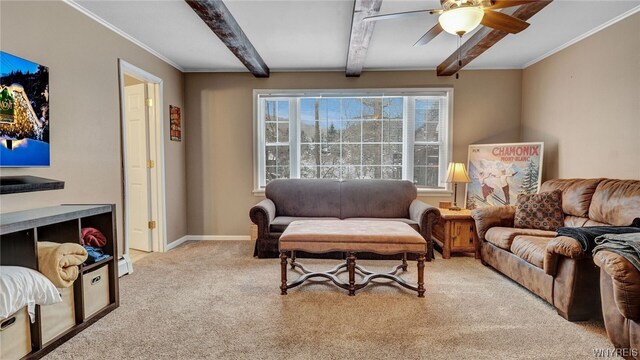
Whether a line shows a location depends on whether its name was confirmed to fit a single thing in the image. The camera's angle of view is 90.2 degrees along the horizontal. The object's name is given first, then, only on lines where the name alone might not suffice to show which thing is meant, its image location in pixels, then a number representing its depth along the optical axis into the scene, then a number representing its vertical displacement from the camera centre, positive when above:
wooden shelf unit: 1.79 -0.49
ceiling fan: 1.82 +0.91
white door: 3.91 +0.00
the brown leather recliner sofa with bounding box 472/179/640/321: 2.15 -0.66
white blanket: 1.56 -0.65
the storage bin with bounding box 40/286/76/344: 1.85 -0.93
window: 4.54 +0.40
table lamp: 3.93 -0.14
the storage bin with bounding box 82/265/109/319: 2.16 -0.89
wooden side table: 3.66 -0.81
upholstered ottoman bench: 2.55 -0.64
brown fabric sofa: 4.05 -0.45
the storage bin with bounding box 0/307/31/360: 1.63 -0.91
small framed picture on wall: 4.20 +0.55
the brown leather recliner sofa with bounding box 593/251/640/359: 1.68 -0.75
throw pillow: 3.06 -0.48
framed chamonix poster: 3.75 -0.11
